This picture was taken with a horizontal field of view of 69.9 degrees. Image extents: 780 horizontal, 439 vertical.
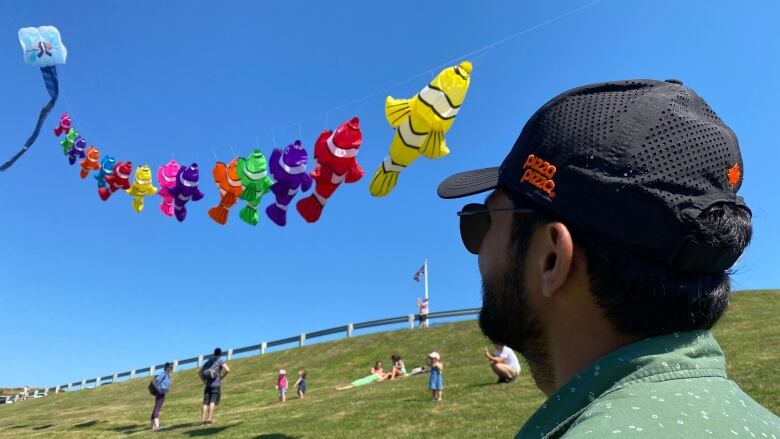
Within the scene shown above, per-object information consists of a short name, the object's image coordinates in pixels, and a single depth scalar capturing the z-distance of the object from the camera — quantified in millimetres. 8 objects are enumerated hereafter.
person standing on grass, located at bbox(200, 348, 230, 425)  12586
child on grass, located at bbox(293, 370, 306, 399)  17359
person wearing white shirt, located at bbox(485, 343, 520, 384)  12469
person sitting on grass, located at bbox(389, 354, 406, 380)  18453
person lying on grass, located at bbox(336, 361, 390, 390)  18234
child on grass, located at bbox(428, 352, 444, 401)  11695
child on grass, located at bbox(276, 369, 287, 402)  16672
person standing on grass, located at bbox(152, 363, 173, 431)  13521
